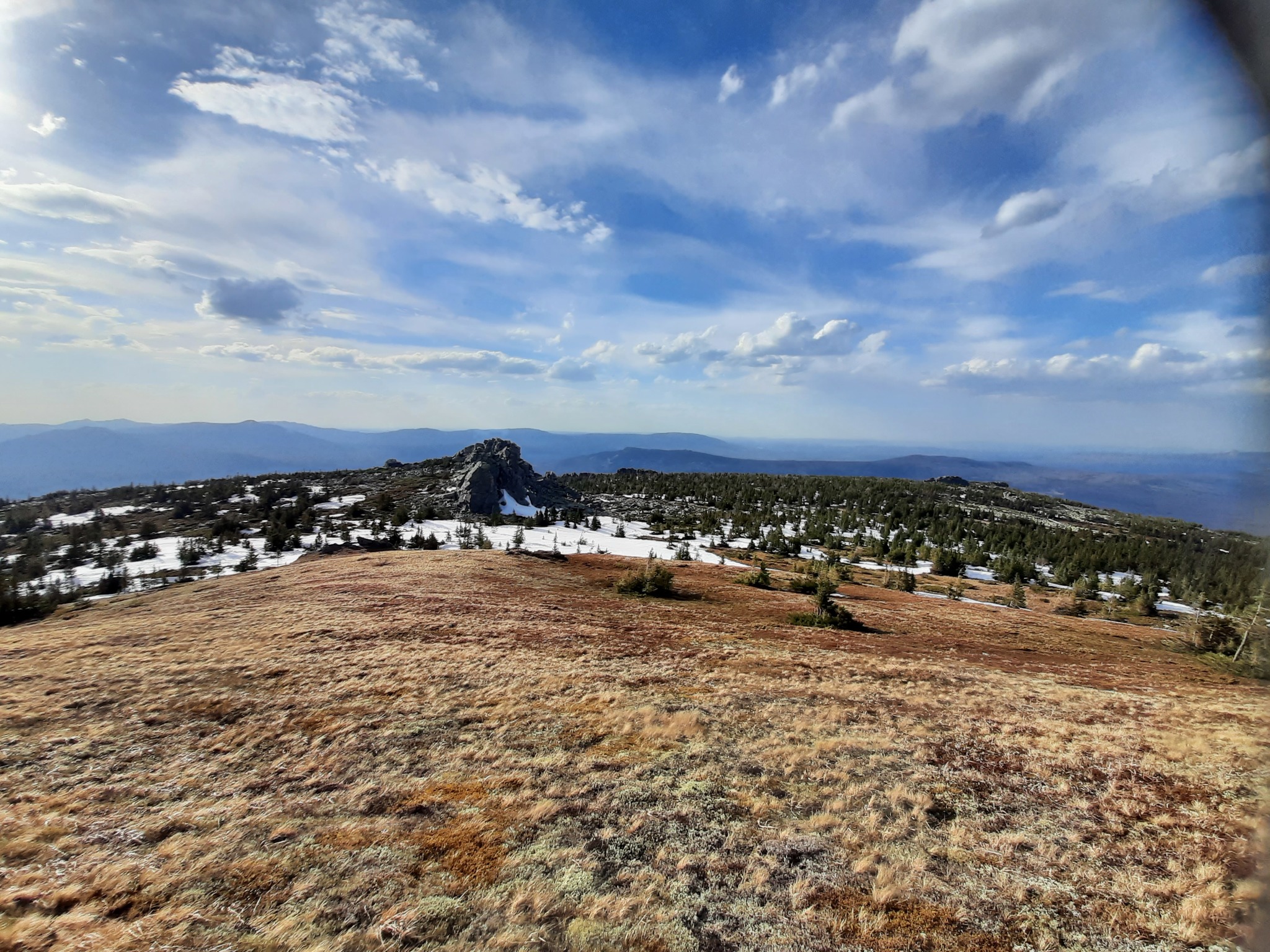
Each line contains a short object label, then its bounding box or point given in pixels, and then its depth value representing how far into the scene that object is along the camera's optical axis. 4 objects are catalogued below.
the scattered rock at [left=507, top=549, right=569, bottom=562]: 38.91
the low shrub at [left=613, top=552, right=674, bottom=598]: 27.77
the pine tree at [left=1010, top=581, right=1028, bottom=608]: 32.38
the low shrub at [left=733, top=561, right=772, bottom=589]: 32.34
